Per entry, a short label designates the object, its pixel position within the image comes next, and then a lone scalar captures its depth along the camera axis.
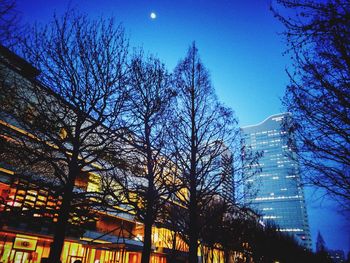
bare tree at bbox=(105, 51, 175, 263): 12.30
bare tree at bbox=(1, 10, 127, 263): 10.12
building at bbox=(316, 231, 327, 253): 145.64
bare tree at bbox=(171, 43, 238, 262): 14.26
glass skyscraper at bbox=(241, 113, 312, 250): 174.62
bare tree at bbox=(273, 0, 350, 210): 5.35
